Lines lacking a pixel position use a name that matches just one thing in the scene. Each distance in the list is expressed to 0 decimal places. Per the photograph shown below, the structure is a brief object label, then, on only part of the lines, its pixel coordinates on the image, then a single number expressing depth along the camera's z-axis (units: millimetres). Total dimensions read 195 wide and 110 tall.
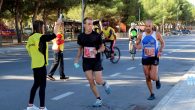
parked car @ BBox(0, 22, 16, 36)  56844
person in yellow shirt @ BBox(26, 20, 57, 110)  8312
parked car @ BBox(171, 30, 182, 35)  109812
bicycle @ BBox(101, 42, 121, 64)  19523
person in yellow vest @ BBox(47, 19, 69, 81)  13352
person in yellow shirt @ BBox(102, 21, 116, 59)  19266
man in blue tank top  9844
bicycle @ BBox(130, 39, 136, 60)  21991
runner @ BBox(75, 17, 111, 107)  9055
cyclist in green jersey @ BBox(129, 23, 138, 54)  21688
